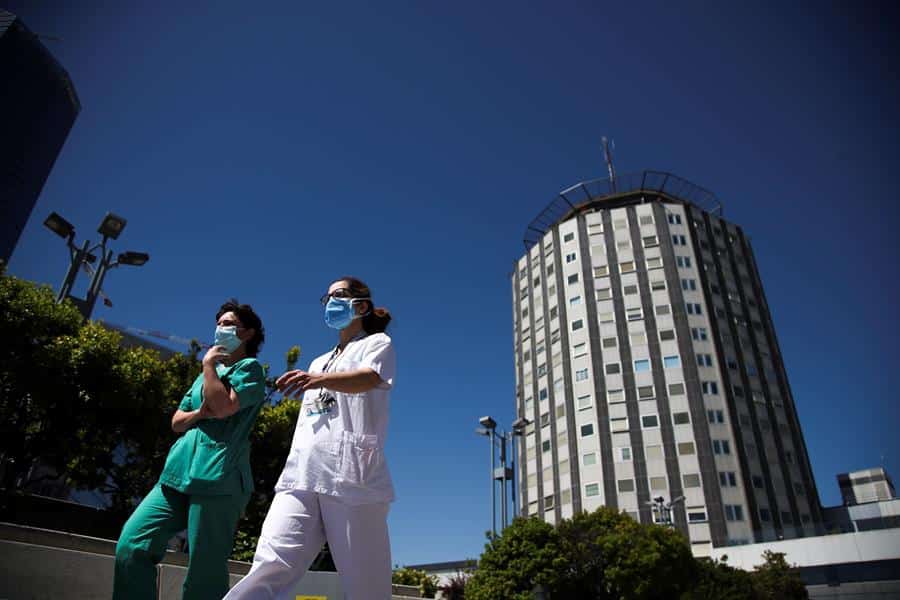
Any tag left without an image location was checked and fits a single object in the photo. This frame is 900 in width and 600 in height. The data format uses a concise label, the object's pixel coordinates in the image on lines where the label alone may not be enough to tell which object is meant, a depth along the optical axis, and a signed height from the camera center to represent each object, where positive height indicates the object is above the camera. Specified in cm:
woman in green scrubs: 254 +36
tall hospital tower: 4141 +1640
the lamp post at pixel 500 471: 2119 +391
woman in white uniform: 224 +33
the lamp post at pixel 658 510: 3681 +483
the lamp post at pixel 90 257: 1266 +685
